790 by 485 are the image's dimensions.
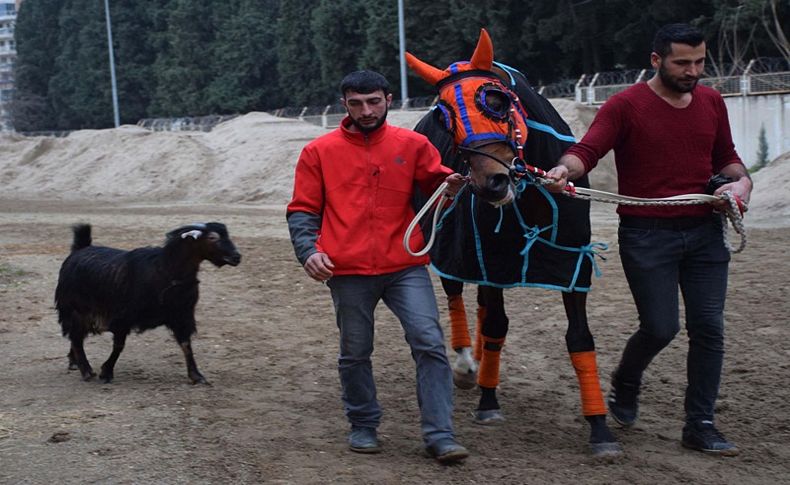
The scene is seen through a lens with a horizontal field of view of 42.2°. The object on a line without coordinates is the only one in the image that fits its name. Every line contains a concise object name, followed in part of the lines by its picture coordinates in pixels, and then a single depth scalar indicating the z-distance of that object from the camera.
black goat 7.09
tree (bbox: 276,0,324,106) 54.12
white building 127.38
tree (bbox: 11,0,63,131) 79.56
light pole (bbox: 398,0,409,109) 33.94
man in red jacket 5.17
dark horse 5.03
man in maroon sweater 5.23
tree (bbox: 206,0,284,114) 59.50
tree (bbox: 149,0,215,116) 62.81
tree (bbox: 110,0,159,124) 69.44
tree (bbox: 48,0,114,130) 72.06
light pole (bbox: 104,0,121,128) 57.00
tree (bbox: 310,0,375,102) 49.88
